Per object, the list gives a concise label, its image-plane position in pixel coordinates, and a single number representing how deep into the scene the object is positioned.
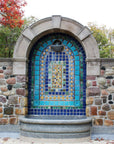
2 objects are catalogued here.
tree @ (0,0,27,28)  13.17
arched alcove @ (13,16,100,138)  6.44
